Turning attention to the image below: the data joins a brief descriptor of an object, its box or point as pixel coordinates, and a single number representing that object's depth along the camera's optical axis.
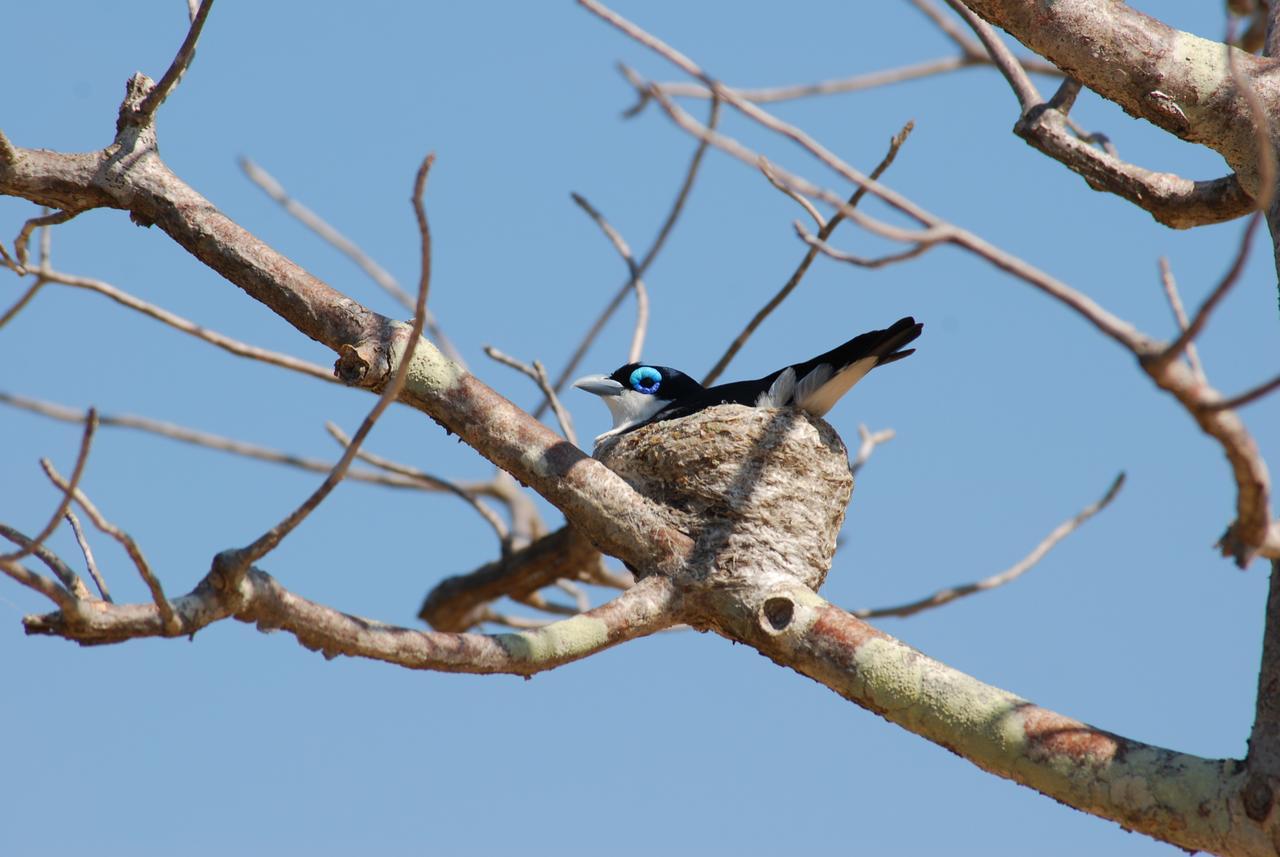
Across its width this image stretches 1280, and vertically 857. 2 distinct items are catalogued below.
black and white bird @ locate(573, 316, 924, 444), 10.05
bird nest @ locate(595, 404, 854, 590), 7.48
